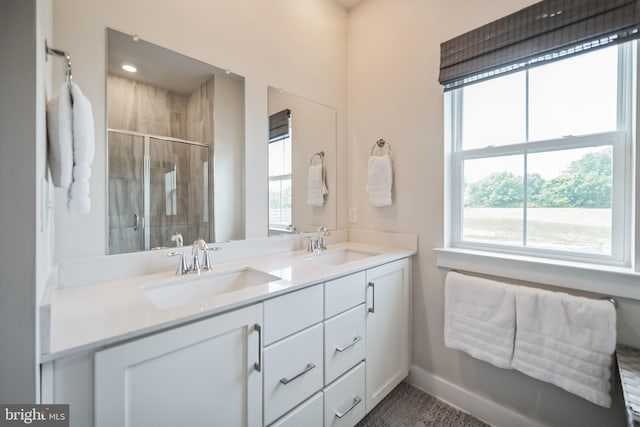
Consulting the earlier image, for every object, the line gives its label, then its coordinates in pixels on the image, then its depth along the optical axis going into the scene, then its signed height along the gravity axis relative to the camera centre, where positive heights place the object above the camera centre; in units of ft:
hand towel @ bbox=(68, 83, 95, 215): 2.42 +0.54
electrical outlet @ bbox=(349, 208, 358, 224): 7.09 -0.10
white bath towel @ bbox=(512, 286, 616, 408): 3.61 -1.86
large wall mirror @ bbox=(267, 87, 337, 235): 5.52 +1.08
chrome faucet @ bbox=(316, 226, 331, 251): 6.04 -0.58
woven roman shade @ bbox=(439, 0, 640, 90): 3.59 +2.68
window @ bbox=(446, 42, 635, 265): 3.97 +0.90
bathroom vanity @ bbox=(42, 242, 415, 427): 2.15 -1.40
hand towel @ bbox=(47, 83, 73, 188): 2.33 +0.65
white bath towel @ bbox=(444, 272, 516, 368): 4.46 -1.86
